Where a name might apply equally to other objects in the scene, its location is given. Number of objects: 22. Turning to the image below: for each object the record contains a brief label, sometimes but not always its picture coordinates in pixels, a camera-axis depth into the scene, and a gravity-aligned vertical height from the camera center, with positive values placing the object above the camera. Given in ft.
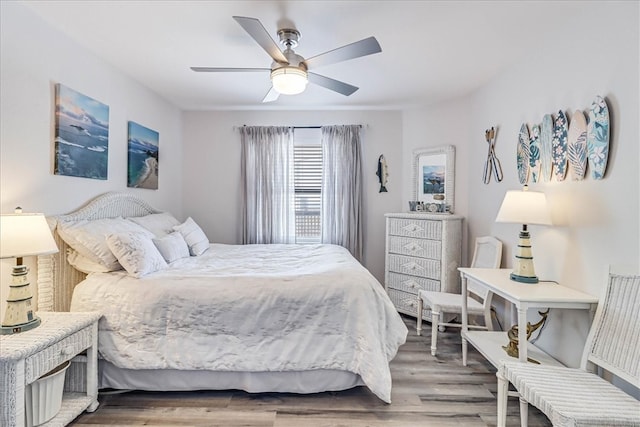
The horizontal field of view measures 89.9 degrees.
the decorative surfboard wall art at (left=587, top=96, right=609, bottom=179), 5.93 +1.41
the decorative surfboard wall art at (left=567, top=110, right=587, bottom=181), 6.48 +1.35
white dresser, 11.25 -1.75
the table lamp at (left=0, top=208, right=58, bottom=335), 5.42 -0.84
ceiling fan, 6.34 +3.26
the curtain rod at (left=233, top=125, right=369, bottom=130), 14.16 +3.50
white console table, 6.08 -1.75
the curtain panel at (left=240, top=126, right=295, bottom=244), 14.01 +1.02
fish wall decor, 14.07 +1.55
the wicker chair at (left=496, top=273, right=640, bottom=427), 4.43 -2.74
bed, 6.84 -2.56
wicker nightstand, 4.93 -2.73
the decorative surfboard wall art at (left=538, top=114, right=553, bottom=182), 7.54 +1.50
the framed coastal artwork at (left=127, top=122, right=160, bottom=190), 10.61 +1.63
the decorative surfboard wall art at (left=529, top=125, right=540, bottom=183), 8.05 +1.45
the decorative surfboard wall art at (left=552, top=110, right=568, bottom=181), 7.06 +1.44
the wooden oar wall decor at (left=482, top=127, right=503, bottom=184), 10.06 +1.51
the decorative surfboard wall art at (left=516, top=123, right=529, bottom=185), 8.50 +1.48
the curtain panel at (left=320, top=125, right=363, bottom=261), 13.89 +0.90
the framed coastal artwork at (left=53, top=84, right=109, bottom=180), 7.61 +1.73
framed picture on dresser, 12.66 +1.37
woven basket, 5.48 -3.44
